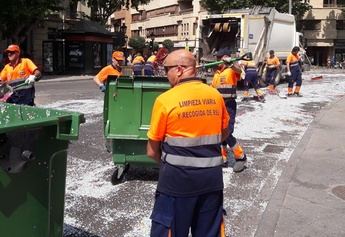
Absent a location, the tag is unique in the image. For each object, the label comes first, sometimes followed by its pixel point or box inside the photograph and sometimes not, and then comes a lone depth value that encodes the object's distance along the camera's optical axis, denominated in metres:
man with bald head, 3.21
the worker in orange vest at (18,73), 7.61
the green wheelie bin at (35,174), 2.88
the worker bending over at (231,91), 6.89
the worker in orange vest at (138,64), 14.65
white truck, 19.77
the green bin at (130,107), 5.98
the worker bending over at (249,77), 15.29
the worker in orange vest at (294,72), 16.44
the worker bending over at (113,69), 7.55
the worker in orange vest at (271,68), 18.72
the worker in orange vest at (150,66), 13.46
